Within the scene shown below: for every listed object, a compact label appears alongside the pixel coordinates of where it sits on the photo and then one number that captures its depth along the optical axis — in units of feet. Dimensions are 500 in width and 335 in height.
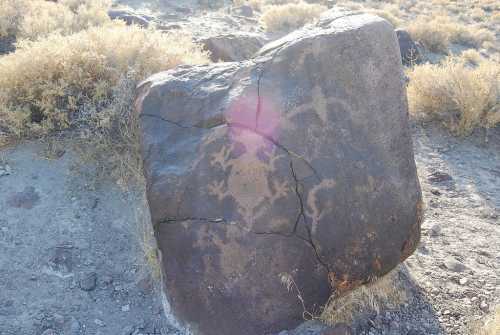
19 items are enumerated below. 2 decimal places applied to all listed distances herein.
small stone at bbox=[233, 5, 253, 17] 41.93
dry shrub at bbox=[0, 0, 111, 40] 22.34
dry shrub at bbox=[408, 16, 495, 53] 35.78
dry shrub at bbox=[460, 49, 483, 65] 34.45
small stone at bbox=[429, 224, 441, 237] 12.43
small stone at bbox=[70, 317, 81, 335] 9.19
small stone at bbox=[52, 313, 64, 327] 9.33
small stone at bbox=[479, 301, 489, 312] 9.64
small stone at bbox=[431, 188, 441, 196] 14.80
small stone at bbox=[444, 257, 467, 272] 10.94
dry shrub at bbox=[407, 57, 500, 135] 18.56
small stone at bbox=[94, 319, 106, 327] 9.38
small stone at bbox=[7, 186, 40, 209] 11.82
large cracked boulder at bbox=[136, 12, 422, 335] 8.43
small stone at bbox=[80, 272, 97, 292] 10.11
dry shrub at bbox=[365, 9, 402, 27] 44.11
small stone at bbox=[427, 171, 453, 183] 15.67
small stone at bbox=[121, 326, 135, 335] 9.23
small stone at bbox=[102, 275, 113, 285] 10.29
